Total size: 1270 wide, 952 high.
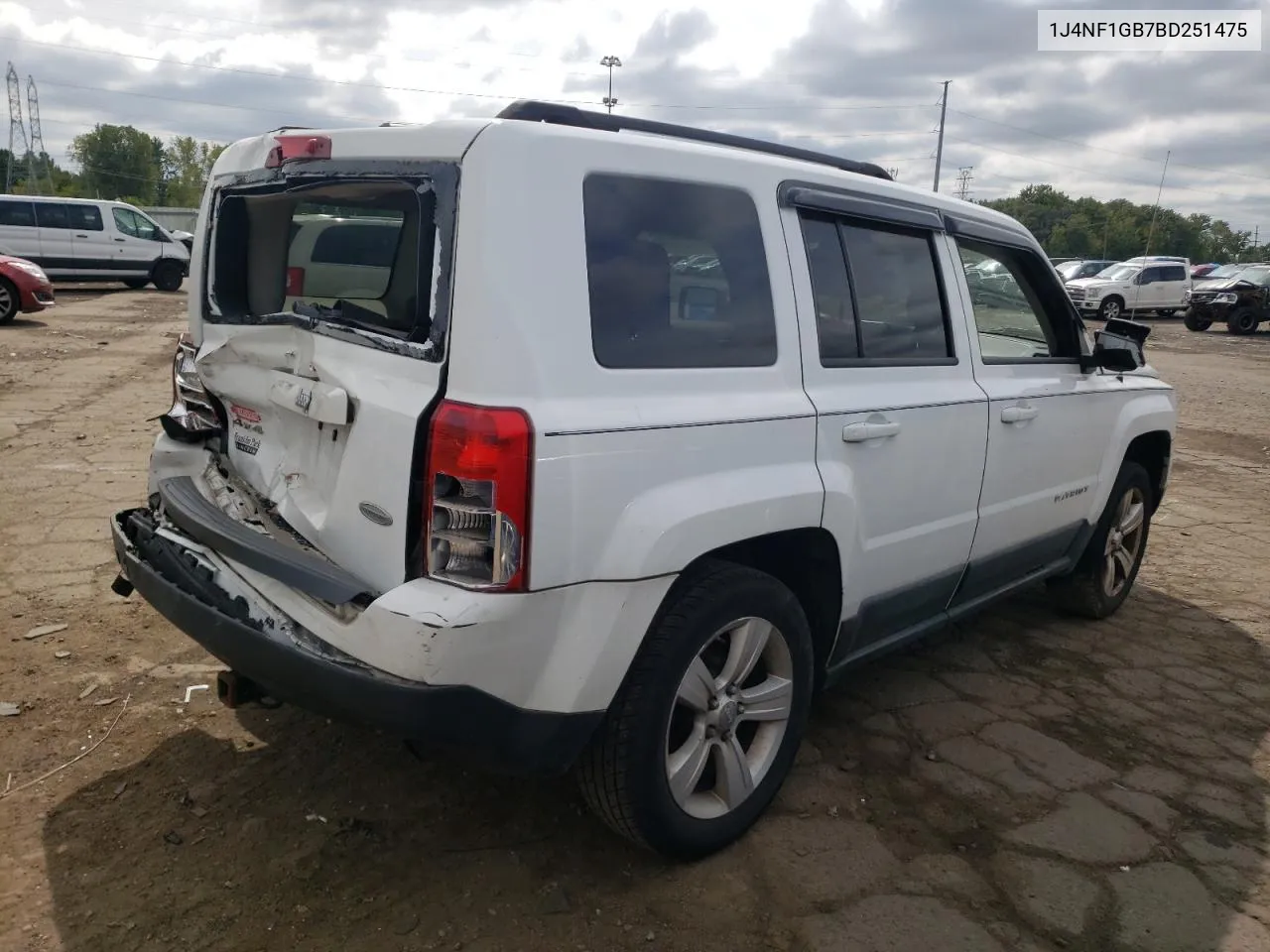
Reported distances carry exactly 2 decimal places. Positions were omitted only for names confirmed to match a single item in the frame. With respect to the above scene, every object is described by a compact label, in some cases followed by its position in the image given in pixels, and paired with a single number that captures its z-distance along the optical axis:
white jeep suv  2.12
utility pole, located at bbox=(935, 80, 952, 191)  64.21
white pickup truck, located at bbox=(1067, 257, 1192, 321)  26.02
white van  19.09
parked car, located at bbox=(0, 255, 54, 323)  13.95
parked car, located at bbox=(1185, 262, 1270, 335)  23.95
